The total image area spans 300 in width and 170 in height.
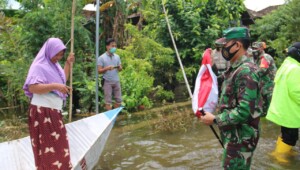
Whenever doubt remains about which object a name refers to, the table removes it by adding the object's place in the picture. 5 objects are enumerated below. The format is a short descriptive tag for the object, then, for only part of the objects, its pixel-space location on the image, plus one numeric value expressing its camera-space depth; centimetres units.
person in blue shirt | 725
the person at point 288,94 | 449
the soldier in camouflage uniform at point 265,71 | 554
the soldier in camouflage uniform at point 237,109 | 265
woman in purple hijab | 356
